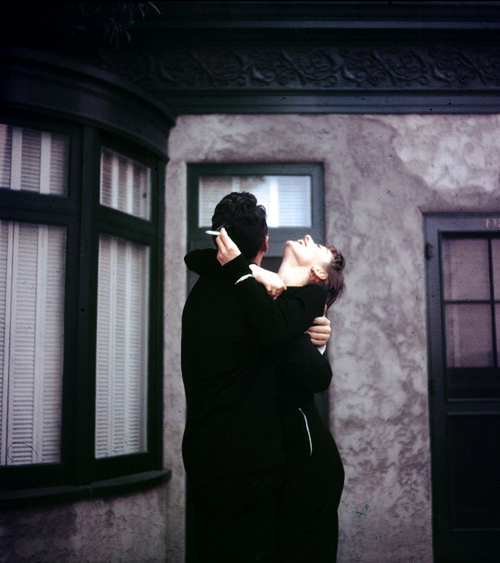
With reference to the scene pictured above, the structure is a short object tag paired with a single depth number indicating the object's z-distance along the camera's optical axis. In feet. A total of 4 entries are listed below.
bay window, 13.38
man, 7.07
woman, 7.38
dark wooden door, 16.26
